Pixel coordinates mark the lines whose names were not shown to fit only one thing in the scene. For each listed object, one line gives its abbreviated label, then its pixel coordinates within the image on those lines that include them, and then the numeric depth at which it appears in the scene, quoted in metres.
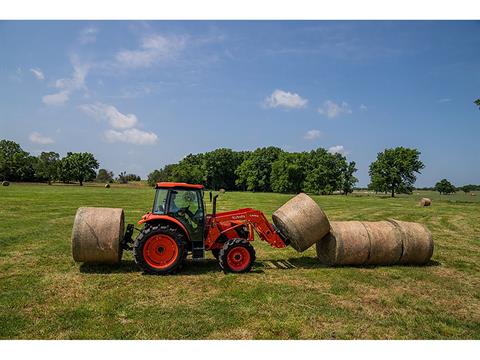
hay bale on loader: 8.98
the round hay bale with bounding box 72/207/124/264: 8.10
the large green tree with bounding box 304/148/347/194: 75.50
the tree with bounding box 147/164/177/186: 99.92
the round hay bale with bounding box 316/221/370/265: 9.09
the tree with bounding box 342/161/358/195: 81.12
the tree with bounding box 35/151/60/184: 86.00
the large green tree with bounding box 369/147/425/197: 62.31
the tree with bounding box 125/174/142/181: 123.96
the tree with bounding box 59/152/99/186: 92.44
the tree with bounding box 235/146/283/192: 86.11
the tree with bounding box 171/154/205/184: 86.94
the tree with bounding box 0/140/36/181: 82.12
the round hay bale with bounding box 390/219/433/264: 9.45
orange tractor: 8.27
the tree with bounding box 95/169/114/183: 116.18
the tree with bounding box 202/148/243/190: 91.25
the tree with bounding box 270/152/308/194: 77.88
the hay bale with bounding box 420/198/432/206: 34.12
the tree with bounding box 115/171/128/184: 112.41
